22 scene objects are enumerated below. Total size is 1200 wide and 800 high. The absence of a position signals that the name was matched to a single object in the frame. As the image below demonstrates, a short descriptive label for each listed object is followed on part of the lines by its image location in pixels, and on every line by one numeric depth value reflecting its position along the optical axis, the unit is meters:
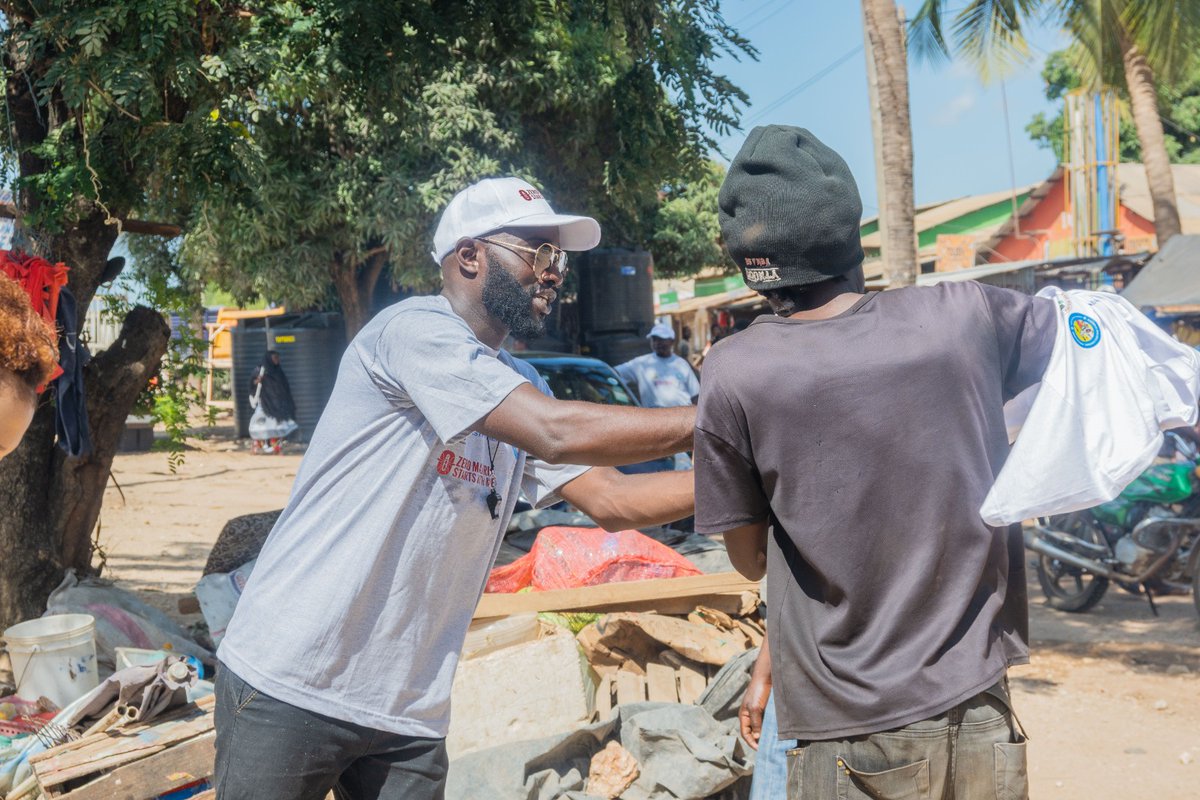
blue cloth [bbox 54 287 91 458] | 5.43
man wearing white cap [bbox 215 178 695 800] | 2.15
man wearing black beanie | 1.82
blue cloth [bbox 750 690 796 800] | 2.24
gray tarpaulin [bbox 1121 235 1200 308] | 12.76
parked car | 9.05
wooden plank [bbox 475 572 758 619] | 5.13
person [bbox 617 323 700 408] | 10.34
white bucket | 4.82
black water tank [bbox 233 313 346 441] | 19.91
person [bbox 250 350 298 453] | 18.98
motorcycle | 7.48
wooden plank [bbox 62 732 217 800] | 4.01
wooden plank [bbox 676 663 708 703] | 4.95
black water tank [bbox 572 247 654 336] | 18.86
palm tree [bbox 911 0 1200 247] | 13.98
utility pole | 7.64
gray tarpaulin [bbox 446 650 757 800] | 4.16
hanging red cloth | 5.25
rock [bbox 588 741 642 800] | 4.28
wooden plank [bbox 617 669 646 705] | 4.96
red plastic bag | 5.42
